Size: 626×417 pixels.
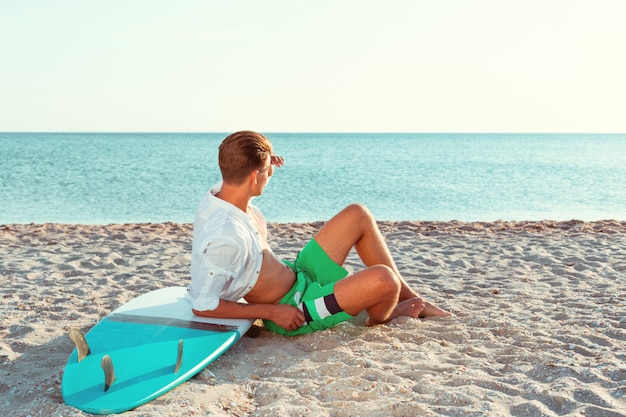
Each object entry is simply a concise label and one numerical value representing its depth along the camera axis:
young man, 3.45
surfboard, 2.98
